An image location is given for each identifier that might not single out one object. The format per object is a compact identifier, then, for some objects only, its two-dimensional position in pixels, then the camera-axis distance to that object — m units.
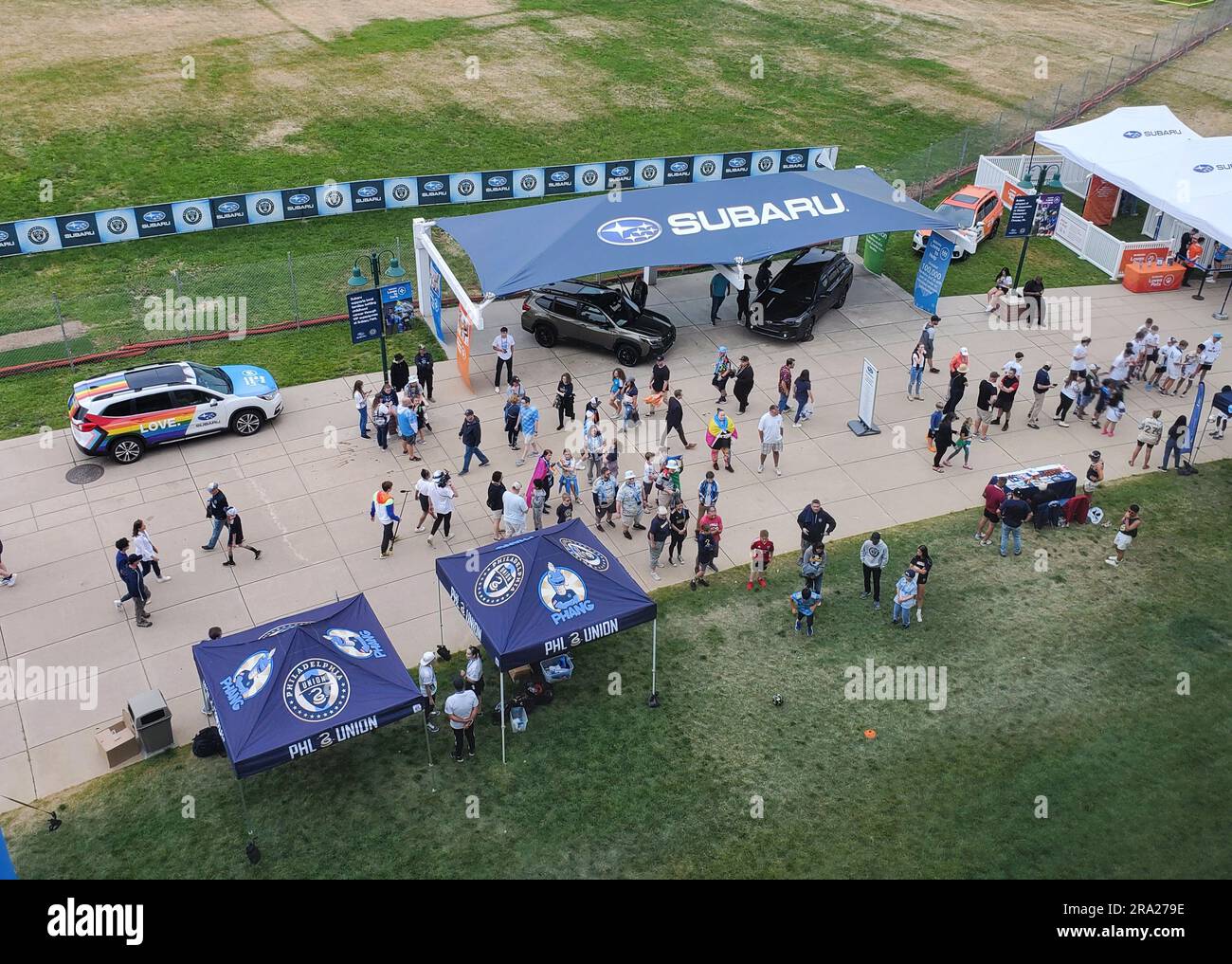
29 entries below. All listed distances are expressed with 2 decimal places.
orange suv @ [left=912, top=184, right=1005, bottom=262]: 31.70
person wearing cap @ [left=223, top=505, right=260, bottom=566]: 18.91
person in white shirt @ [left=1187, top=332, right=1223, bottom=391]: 24.70
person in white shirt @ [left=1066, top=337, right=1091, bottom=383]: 24.06
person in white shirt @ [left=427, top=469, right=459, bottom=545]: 19.30
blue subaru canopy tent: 25.28
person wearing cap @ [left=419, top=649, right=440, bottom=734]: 15.45
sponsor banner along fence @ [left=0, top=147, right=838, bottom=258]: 29.61
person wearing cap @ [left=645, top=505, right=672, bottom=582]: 18.66
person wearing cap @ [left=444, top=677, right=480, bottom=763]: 14.93
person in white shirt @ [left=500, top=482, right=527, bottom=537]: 18.86
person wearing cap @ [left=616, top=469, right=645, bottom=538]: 19.89
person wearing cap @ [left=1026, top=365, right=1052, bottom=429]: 23.41
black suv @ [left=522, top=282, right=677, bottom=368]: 25.83
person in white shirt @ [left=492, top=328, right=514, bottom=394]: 24.34
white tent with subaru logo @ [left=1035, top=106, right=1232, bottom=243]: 28.42
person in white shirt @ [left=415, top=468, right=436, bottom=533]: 19.55
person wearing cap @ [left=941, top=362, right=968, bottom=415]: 22.52
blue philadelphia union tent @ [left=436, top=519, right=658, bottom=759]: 15.15
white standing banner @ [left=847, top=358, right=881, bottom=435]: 22.98
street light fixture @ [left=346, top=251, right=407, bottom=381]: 28.80
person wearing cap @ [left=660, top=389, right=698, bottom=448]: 21.94
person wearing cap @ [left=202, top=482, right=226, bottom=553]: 18.70
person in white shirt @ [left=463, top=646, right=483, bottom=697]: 15.58
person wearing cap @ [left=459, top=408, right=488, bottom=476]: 21.22
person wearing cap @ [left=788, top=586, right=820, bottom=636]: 17.53
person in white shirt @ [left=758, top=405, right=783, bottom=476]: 21.27
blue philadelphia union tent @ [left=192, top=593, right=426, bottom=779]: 13.64
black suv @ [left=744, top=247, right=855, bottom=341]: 26.94
